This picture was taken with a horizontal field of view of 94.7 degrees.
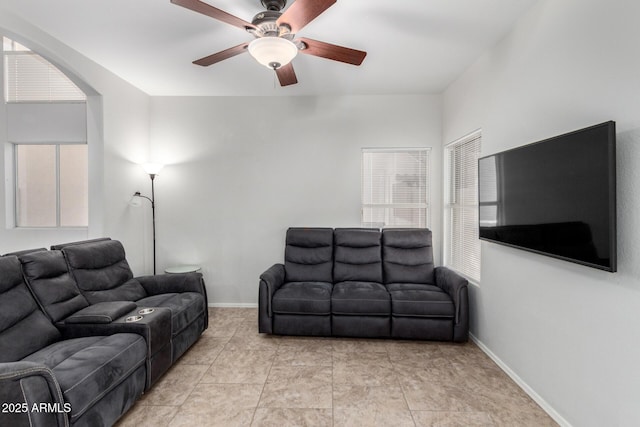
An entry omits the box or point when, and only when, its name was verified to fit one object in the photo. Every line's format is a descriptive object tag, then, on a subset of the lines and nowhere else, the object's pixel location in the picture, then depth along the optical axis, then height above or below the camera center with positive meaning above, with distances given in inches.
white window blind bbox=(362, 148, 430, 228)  158.1 +13.1
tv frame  56.8 +2.7
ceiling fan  65.3 +45.9
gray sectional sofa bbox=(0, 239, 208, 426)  55.5 -32.7
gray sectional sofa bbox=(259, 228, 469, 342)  116.8 -33.5
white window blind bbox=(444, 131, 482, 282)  127.3 +2.4
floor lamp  145.4 +13.0
